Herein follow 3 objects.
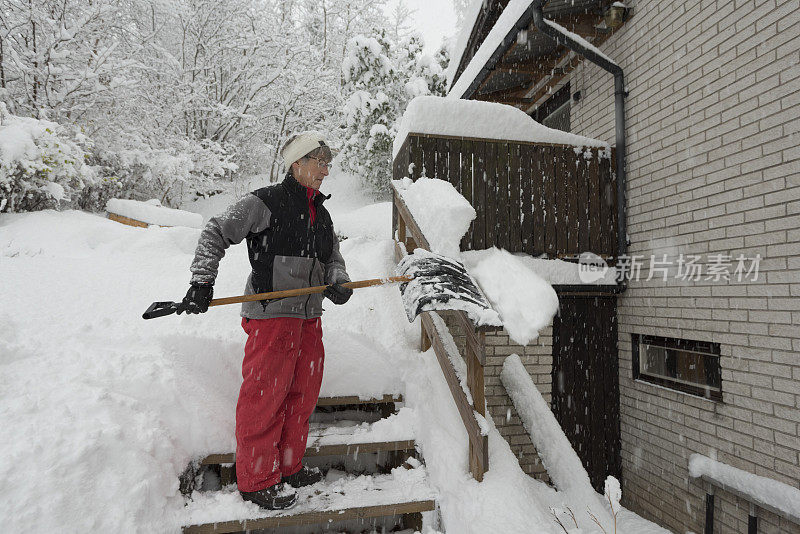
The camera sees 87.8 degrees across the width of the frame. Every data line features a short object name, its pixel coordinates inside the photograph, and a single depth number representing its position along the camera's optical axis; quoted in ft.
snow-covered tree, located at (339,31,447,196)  41.57
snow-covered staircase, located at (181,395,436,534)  6.88
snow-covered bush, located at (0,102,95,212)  19.99
